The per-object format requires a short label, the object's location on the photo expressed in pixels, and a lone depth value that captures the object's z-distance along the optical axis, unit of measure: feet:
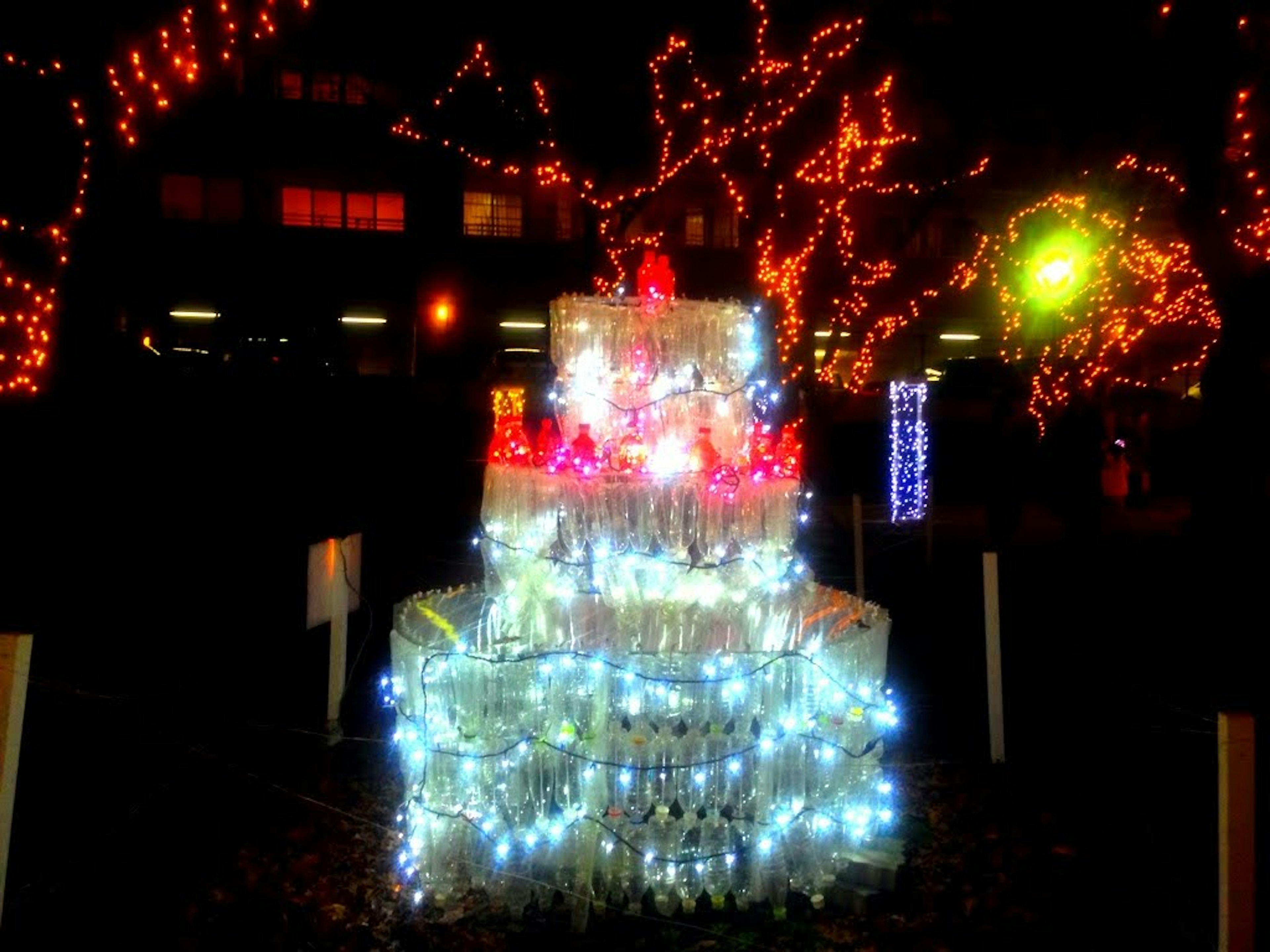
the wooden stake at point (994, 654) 19.10
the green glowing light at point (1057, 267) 34.86
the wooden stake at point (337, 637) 20.33
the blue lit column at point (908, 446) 49.16
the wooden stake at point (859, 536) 30.55
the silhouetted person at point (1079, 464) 37.11
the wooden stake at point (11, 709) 10.28
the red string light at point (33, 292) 24.97
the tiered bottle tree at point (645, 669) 13.74
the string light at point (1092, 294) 46.80
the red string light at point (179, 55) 25.14
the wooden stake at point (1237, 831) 10.45
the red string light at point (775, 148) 42.52
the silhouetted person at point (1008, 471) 40.01
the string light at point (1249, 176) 31.73
